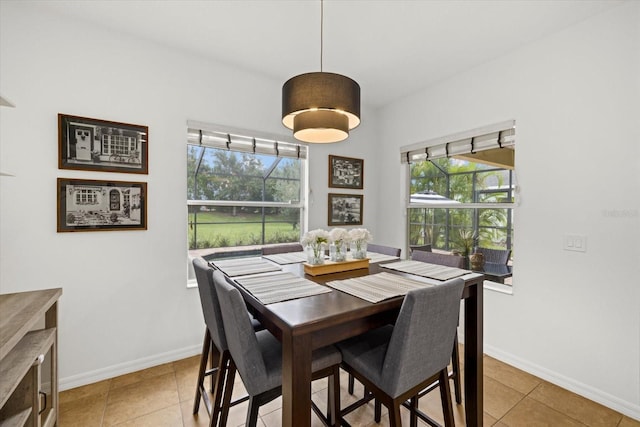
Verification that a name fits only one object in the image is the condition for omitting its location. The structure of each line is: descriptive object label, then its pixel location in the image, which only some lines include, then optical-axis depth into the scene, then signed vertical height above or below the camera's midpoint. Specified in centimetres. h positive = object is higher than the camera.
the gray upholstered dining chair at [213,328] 145 -64
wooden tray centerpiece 173 -36
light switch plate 201 -22
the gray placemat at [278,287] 132 -39
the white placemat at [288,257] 206 -37
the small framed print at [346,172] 332 +44
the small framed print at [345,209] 334 +1
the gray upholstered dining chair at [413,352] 116 -63
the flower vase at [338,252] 187 -28
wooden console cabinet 105 -62
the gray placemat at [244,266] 173 -37
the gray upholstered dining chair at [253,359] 117 -69
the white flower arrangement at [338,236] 184 -17
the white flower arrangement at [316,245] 178 -22
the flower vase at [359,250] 195 -27
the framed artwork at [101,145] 200 +45
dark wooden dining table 106 -50
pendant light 149 +58
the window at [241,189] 260 +19
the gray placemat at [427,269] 170 -38
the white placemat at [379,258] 215 -37
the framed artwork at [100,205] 201 +2
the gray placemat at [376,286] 134 -39
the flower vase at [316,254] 178 -28
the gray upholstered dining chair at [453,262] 181 -37
